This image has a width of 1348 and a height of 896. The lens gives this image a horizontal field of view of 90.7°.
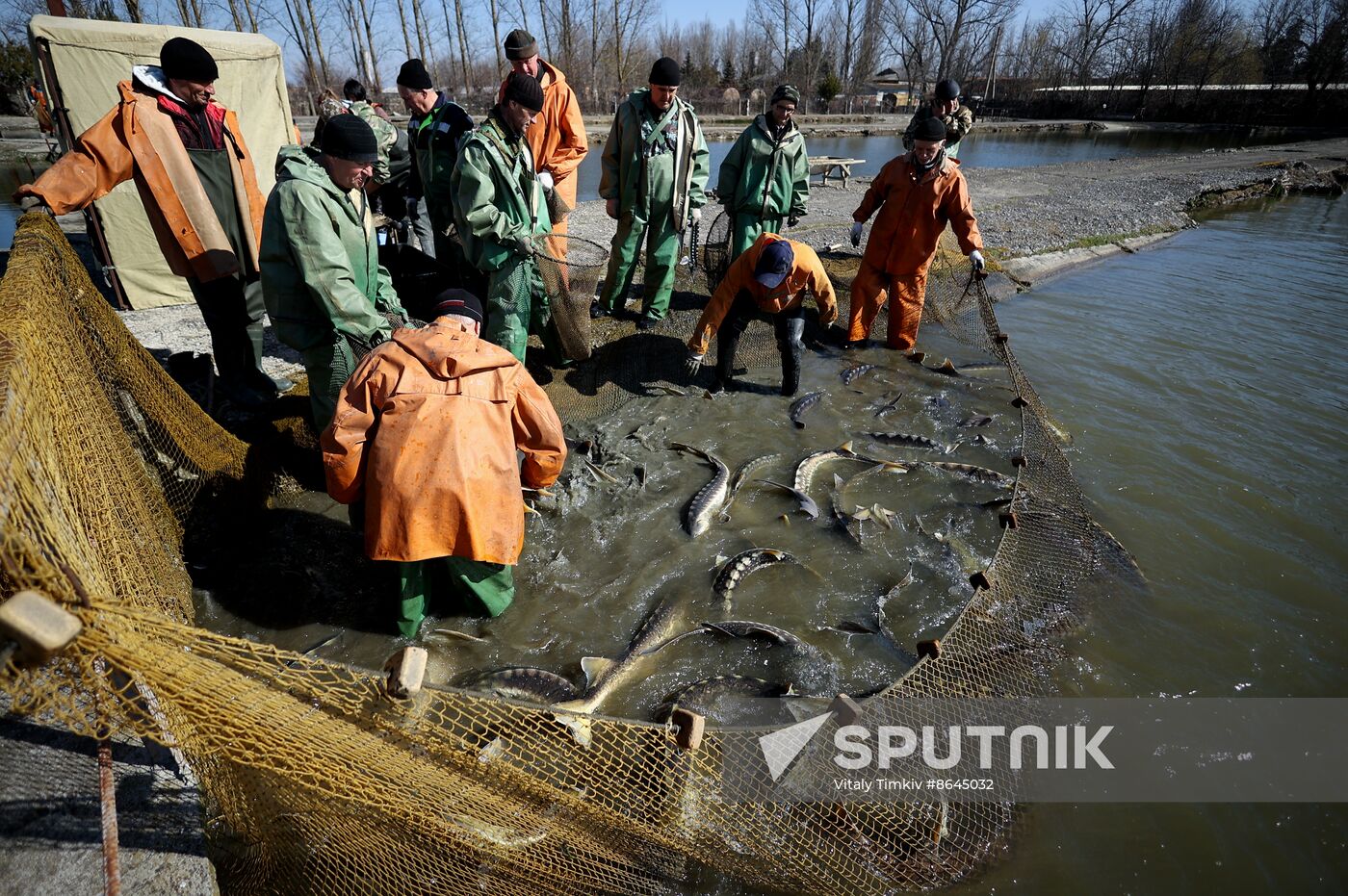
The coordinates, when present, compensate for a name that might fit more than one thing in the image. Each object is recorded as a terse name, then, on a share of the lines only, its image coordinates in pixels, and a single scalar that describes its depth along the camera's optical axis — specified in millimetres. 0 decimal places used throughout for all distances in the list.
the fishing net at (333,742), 1472
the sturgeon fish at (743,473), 4284
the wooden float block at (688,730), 1817
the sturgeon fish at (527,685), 2775
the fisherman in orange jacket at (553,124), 4934
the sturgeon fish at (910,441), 5035
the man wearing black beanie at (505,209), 4055
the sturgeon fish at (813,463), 4441
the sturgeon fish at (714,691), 2881
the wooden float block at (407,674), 1602
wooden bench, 14395
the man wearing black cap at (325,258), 3064
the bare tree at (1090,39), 56031
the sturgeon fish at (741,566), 3543
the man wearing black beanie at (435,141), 4754
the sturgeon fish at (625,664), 2789
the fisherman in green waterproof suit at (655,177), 5242
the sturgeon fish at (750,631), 3229
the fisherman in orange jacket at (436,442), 2547
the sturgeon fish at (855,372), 5918
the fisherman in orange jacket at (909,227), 5434
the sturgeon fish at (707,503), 3994
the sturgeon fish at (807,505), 4168
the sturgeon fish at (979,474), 4552
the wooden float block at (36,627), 1067
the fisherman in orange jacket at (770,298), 4785
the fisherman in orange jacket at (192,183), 3473
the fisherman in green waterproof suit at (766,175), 5727
